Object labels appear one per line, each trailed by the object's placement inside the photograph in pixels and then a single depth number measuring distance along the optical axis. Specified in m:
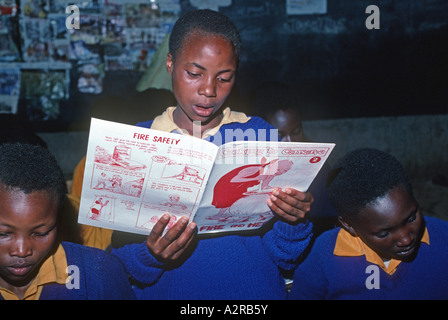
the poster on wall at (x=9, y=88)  3.49
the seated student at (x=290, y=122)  2.02
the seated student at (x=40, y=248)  1.12
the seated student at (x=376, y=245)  1.38
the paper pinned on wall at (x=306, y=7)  3.84
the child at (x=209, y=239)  1.26
